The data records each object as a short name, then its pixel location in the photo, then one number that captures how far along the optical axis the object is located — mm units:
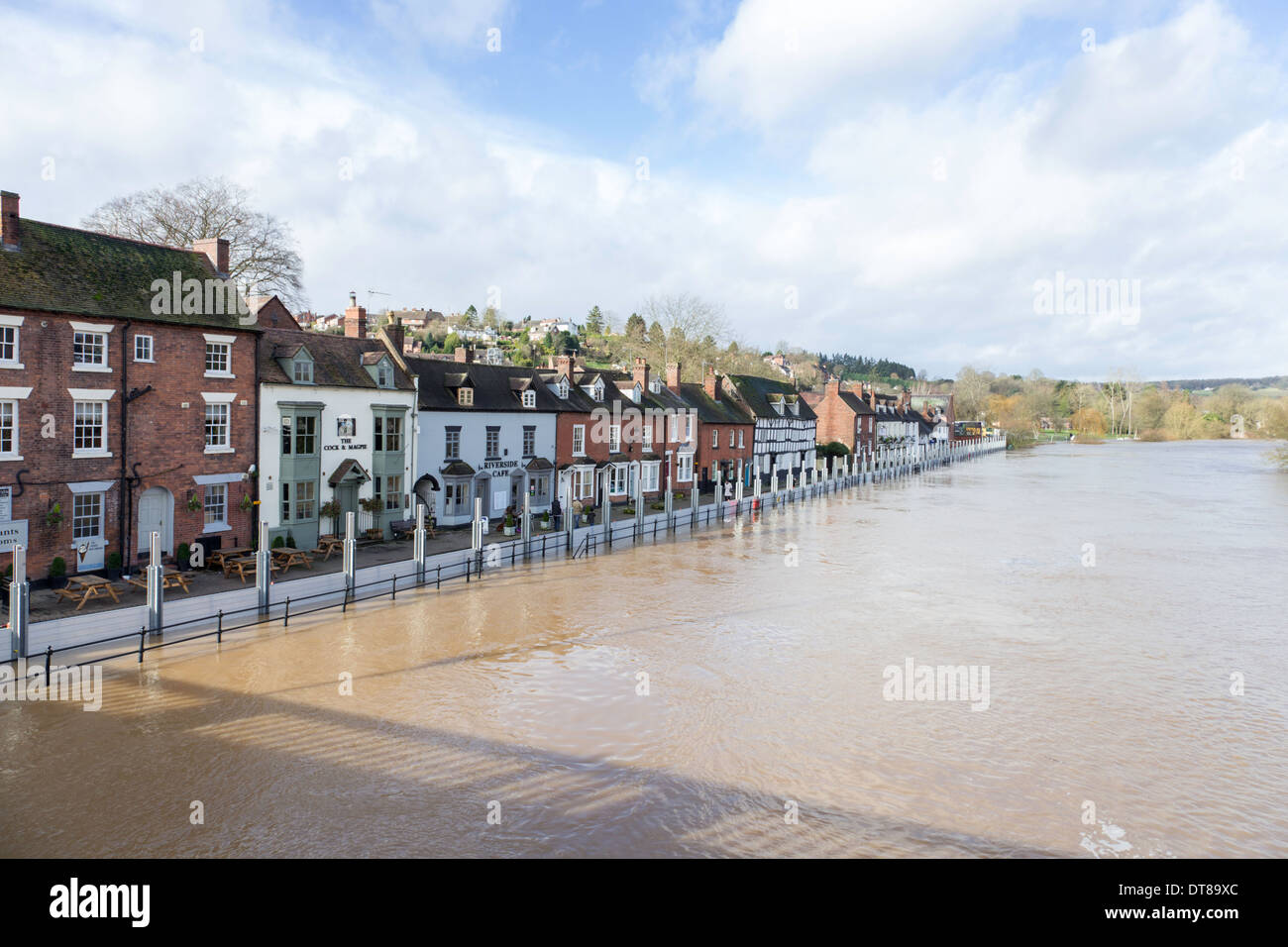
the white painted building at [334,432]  26500
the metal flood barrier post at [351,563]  21281
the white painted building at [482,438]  32812
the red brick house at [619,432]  40406
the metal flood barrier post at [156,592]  17031
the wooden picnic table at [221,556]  23188
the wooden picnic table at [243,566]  22288
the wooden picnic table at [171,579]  20312
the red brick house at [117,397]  20094
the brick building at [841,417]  81875
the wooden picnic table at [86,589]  18812
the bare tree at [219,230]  39250
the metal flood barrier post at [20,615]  14961
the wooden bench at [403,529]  30672
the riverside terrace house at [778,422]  61469
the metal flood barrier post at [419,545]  23750
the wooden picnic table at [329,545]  26455
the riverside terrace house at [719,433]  53156
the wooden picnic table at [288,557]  24125
